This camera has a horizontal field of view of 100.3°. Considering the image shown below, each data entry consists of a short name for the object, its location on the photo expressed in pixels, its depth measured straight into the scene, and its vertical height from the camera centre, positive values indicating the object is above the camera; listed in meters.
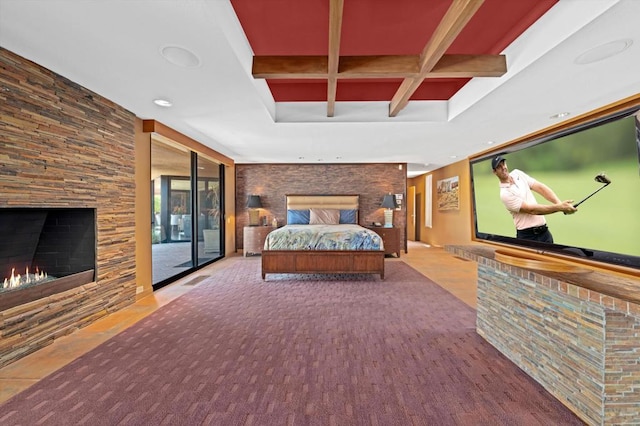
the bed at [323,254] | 4.54 -0.69
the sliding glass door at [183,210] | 5.14 +0.08
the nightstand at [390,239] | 6.63 -0.64
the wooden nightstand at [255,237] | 6.79 -0.61
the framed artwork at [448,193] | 6.94 +0.55
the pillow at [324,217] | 6.80 -0.09
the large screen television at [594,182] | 1.54 +0.19
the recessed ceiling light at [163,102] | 3.03 +1.29
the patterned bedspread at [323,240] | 4.61 -0.47
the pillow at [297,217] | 6.96 -0.10
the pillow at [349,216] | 6.98 -0.07
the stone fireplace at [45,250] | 2.46 -0.38
